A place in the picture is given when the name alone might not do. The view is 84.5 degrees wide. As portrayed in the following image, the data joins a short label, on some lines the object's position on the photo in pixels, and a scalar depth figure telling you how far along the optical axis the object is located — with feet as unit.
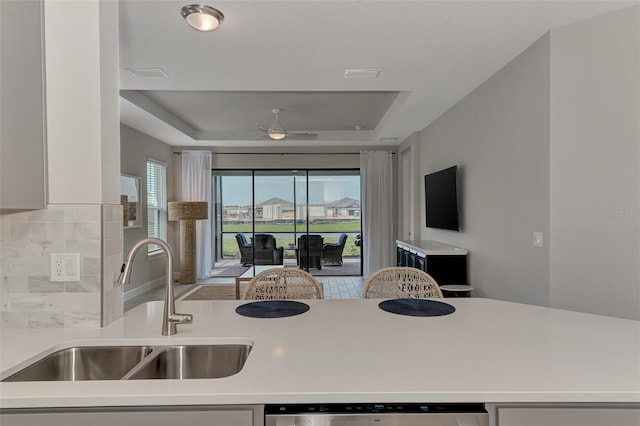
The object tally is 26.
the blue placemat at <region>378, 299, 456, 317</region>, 5.26
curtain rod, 22.82
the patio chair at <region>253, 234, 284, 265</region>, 23.22
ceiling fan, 16.81
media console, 12.84
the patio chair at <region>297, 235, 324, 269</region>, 23.38
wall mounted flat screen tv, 13.56
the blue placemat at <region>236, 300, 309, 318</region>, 5.21
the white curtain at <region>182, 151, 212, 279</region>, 22.18
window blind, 19.58
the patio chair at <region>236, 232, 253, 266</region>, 23.36
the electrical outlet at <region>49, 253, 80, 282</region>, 4.70
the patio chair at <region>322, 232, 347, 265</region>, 23.47
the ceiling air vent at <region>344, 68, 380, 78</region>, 10.19
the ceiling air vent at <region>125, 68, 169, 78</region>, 10.08
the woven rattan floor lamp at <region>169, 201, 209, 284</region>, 20.71
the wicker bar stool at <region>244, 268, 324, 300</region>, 6.79
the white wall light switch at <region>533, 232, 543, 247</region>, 8.38
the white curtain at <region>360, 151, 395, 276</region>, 22.50
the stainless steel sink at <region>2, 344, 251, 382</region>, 4.20
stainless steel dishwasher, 3.08
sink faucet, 4.20
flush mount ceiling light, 7.04
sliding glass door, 23.26
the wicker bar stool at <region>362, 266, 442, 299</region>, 6.86
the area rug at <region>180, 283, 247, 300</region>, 16.05
